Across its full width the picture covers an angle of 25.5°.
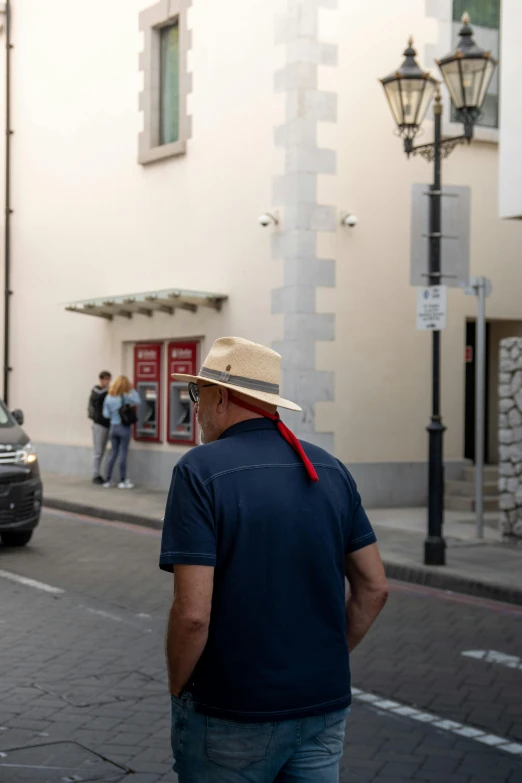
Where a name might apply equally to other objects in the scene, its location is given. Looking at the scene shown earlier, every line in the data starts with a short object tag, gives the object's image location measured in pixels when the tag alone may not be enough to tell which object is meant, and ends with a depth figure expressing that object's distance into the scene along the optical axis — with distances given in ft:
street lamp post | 34.94
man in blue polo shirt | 8.88
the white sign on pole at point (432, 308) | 35.45
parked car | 37.17
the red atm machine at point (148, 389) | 59.11
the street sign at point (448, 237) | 35.91
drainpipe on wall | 71.92
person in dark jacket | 58.90
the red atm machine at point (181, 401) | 56.39
